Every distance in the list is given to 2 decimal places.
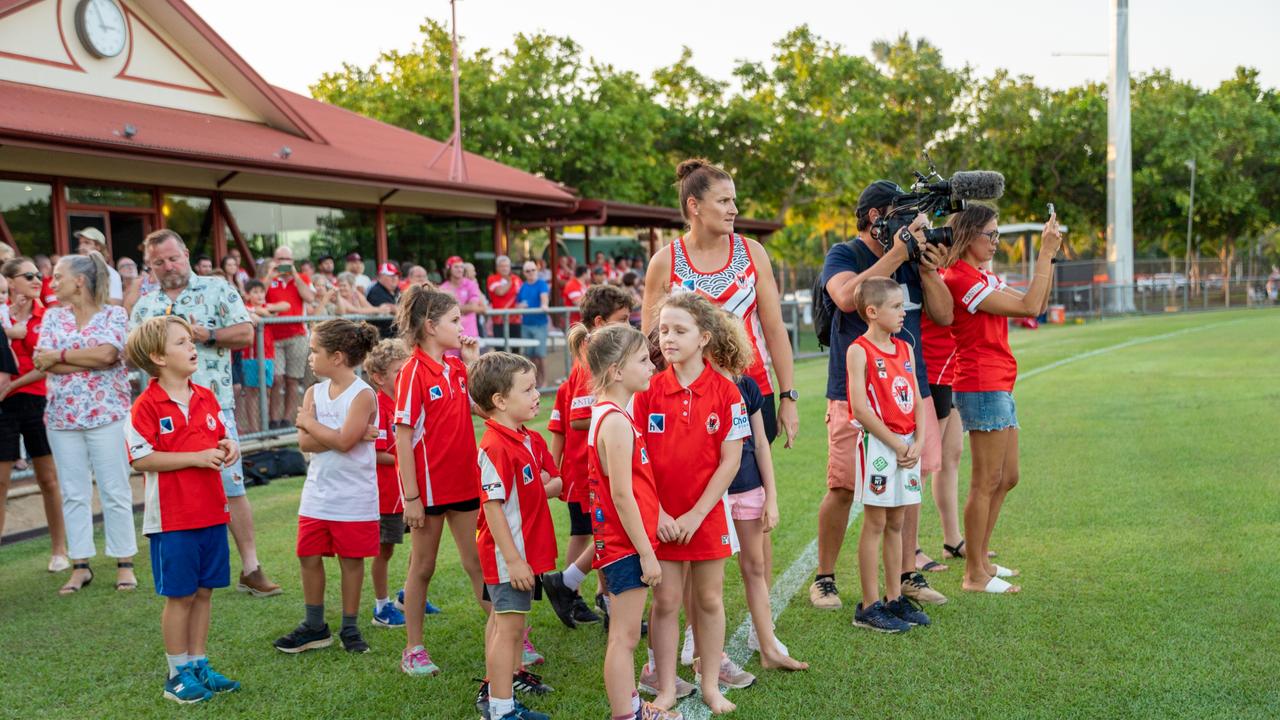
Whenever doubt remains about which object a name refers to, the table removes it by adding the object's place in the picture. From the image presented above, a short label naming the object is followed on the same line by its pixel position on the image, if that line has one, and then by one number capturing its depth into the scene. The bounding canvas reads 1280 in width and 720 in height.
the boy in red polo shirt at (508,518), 3.76
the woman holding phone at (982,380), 5.12
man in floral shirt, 5.74
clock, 13.73
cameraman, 4.85
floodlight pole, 35.53
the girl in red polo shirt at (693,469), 3.78
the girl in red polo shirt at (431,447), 4.34
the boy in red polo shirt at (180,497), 4.27
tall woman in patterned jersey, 4.44
